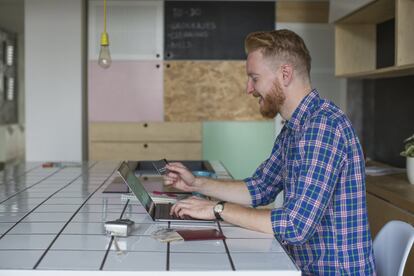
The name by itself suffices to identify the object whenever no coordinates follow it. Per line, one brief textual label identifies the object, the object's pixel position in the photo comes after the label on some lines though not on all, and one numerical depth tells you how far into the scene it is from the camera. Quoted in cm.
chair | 157
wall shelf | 314
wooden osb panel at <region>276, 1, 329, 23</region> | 455
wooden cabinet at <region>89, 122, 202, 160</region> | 458
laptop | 165
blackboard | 452
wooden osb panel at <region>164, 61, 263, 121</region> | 456
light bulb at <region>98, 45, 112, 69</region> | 290
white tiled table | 120
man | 147
